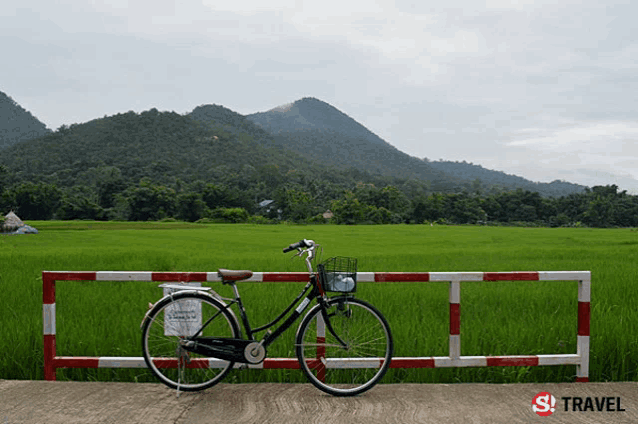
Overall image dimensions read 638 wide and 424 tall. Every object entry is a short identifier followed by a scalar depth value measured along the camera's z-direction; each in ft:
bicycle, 14.84
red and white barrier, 15.69
